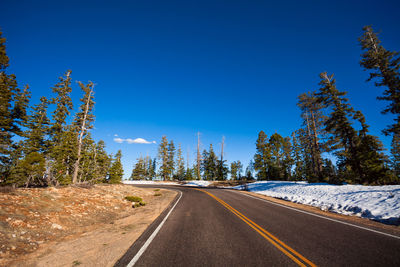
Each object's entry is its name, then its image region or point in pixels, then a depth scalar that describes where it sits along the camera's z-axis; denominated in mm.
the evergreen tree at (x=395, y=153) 32144
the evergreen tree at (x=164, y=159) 53344
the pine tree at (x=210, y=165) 54269
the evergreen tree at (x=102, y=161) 35062
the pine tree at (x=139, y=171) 58628
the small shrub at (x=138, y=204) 11386
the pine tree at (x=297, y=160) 38969
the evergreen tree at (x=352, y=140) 15875
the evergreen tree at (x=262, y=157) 36906
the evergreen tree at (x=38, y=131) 21578
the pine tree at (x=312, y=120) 22344
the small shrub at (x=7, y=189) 7052
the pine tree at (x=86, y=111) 21116
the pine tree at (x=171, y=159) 55181
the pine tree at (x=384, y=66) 14717
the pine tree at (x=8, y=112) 17719
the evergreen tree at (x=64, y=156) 16344
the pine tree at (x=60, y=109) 22042
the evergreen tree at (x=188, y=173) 56100
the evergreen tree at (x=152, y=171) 64188
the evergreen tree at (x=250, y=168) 78250
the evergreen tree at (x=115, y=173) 27072
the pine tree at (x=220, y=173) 45850
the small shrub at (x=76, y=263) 3551
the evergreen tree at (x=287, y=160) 37603
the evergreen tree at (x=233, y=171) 68425
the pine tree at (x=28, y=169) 11914
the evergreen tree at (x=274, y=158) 35250
